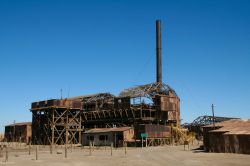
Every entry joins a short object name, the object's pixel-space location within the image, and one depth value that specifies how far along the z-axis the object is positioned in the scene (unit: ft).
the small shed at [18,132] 285.02
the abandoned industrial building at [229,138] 126.82
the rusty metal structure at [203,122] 322.14
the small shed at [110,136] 200.75
